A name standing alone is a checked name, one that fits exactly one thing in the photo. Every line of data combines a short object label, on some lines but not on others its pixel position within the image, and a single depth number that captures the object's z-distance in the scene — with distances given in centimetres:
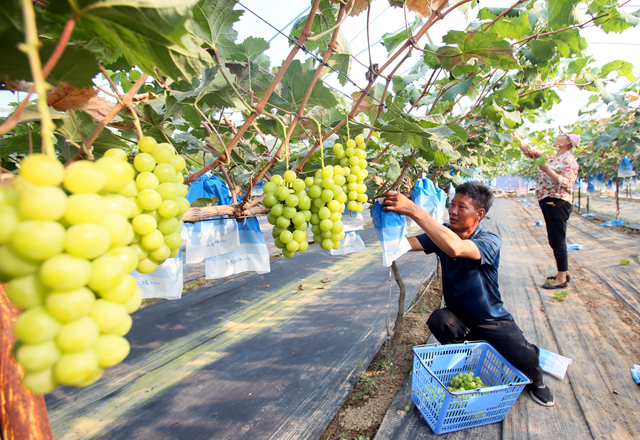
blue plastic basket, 207
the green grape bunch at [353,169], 151
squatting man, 235
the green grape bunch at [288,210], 128
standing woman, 433
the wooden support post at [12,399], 78
